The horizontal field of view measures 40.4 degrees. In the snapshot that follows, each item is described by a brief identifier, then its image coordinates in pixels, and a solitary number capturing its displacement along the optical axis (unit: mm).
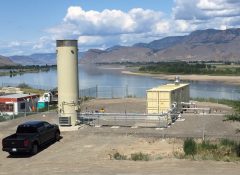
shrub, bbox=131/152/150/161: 13530
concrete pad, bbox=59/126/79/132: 19957
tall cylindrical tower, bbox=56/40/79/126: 20209
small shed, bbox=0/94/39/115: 25190
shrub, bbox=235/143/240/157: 14050
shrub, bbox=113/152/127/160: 13857
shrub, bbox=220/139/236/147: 15214
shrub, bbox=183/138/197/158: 14243
